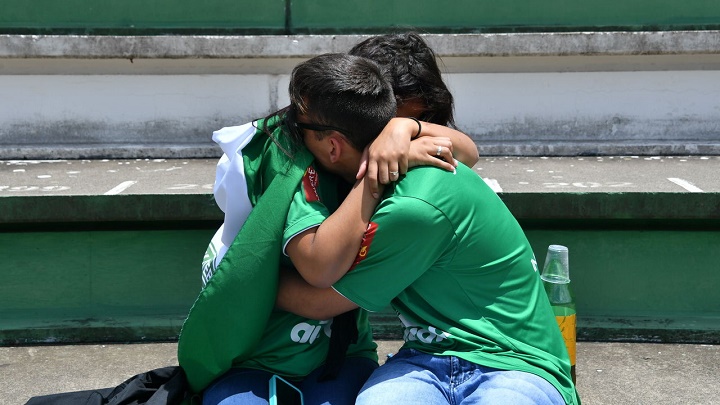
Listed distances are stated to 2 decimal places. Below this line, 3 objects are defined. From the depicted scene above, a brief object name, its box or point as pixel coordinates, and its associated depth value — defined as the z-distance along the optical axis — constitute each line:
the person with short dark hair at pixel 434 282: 3.83
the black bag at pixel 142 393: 4.21
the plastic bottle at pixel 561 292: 5.14
